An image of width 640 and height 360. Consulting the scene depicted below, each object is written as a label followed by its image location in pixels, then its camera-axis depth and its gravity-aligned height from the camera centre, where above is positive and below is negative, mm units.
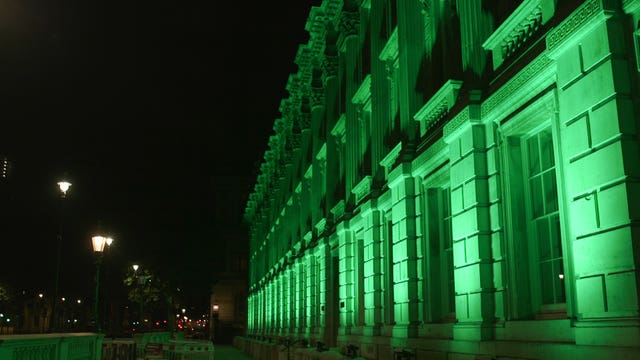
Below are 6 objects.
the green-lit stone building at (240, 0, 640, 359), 7875 +2407
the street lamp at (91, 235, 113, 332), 25583 +2982
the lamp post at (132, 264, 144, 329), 46538 +2931
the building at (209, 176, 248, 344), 91000 +5790
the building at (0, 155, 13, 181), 47625 +10940
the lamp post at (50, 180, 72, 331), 22878 +3133
